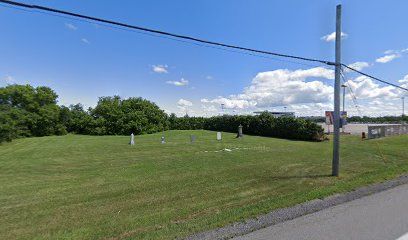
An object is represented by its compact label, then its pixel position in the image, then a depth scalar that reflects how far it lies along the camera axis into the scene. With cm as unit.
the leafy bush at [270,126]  2558
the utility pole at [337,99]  894
